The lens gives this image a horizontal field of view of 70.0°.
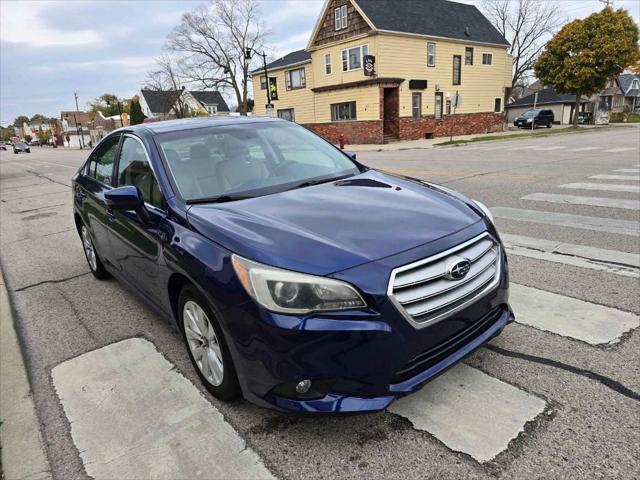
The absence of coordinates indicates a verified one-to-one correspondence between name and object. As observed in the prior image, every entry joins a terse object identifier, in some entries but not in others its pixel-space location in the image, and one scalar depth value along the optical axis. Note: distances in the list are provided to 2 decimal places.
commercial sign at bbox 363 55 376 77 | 28.86
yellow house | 29.97
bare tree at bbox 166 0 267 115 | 49.78
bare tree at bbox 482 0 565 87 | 56.44
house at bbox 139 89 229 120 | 61.24
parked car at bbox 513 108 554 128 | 41.62
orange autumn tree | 34.94
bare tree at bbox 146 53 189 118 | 57.28
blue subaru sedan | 2.13
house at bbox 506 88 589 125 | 54.88
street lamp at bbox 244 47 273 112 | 31.42
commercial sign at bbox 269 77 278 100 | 33.34
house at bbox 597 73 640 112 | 67.38
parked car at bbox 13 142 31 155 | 66.81
